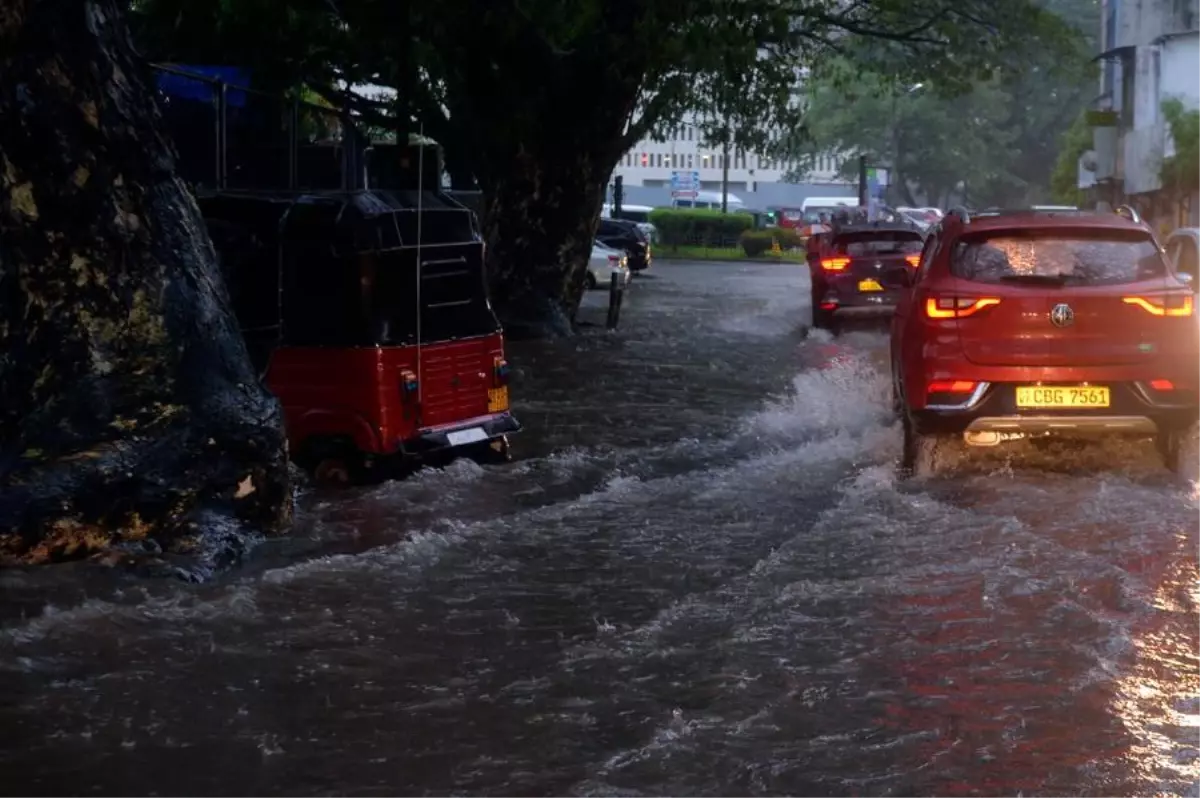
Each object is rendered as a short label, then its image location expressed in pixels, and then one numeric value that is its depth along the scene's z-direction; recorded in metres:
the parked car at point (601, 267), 38.88
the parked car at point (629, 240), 47.59
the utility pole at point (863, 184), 58.83
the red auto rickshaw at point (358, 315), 10.83
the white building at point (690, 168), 132.88
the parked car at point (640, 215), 65.69
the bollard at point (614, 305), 26.98
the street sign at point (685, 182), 80.79
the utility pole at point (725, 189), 71.46
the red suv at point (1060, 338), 10.88
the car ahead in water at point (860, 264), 24.89
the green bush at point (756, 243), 60.62
